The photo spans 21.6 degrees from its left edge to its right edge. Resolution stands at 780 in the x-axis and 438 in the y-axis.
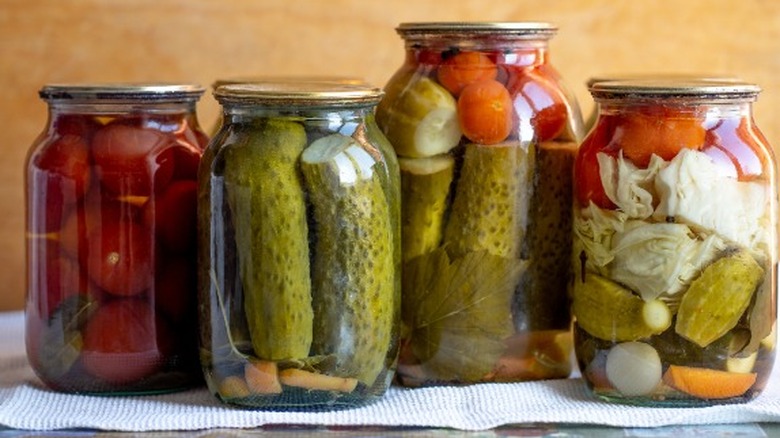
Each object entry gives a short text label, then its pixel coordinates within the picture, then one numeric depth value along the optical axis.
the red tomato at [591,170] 1.06
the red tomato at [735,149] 1.03
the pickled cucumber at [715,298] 1.03
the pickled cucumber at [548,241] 1.10
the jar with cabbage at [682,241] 1.03
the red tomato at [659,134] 1.03
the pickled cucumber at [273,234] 1.02
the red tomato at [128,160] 1.07
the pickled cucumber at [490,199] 1.08
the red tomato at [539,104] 1.09
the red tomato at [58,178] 1.07
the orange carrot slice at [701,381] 1.04
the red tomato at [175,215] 1.08
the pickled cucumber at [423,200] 1.08
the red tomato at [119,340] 1.07
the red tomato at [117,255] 1.07
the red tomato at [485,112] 1.07
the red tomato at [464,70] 1.08
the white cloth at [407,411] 1.03
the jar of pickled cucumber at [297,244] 1.02
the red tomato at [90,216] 1.07
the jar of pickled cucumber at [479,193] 1.08
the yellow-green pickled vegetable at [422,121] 1.08
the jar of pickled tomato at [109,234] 1.07
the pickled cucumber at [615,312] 1.04
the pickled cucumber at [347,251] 1.02
